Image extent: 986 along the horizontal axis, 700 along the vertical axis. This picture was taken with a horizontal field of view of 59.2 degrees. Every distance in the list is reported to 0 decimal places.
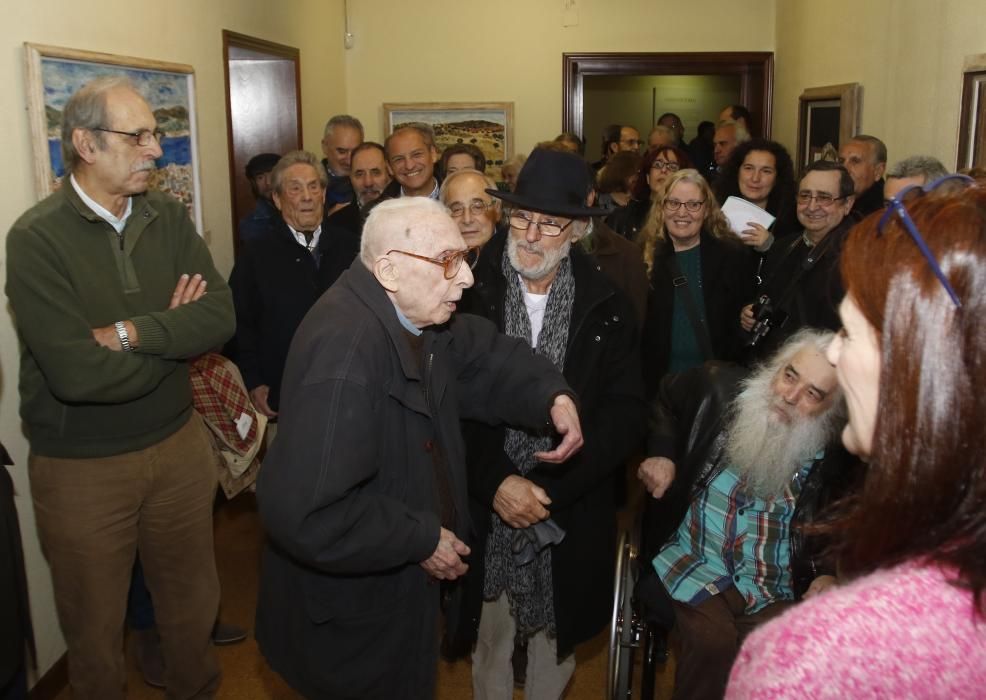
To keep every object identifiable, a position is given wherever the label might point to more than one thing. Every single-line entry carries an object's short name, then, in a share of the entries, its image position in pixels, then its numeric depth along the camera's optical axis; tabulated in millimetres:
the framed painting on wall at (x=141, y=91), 3098
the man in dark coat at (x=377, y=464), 1857
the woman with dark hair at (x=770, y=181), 4941
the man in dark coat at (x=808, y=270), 3699
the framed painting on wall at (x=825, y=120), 6125
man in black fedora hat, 2711
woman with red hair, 819
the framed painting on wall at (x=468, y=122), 8375
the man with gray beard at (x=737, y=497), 2500
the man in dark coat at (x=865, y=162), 5141
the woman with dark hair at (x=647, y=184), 5188
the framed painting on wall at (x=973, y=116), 4254
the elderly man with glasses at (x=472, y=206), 3703
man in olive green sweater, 2475
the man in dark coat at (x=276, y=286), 4105
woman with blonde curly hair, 4031
